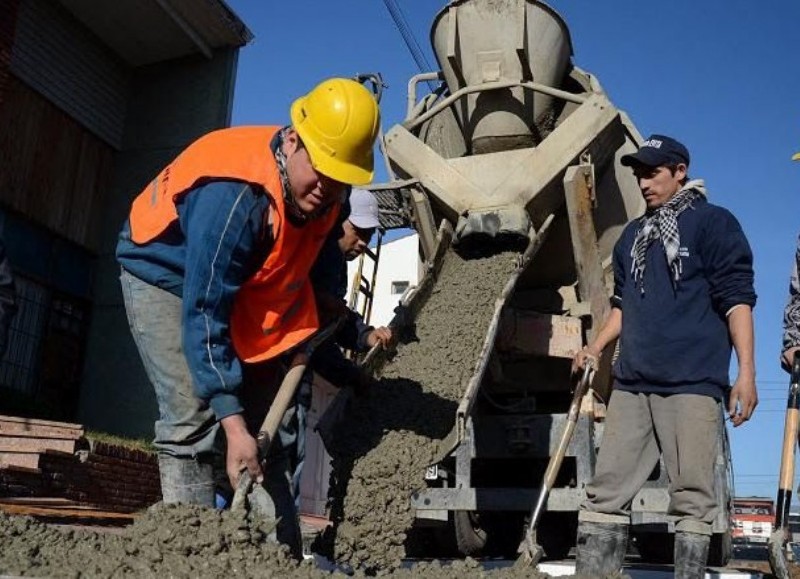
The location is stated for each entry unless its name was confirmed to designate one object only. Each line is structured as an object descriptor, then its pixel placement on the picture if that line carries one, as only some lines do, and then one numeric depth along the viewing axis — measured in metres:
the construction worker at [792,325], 3.92
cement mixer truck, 5.16
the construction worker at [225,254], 2.68
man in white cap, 3.60
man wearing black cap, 3.20
